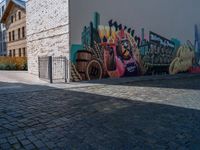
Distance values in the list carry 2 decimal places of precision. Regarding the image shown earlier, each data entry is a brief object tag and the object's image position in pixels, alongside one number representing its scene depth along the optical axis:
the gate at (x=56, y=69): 9.14
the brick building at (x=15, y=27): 19.95
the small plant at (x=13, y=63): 17.40
